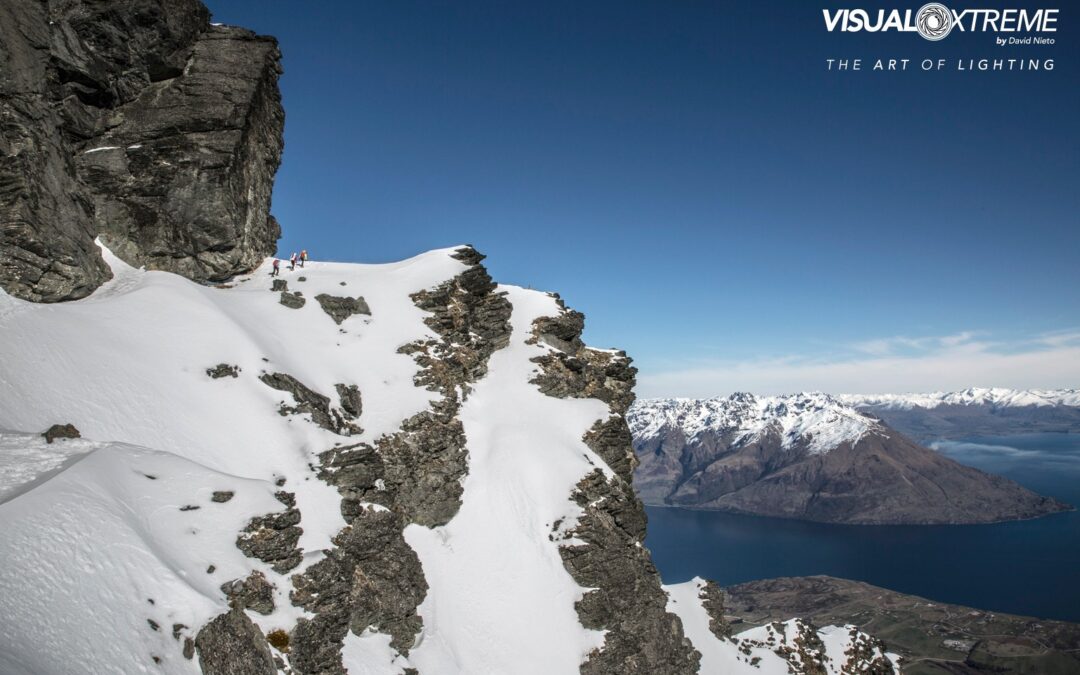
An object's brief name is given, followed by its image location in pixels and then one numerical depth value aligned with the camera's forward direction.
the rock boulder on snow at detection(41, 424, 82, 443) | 17.41
